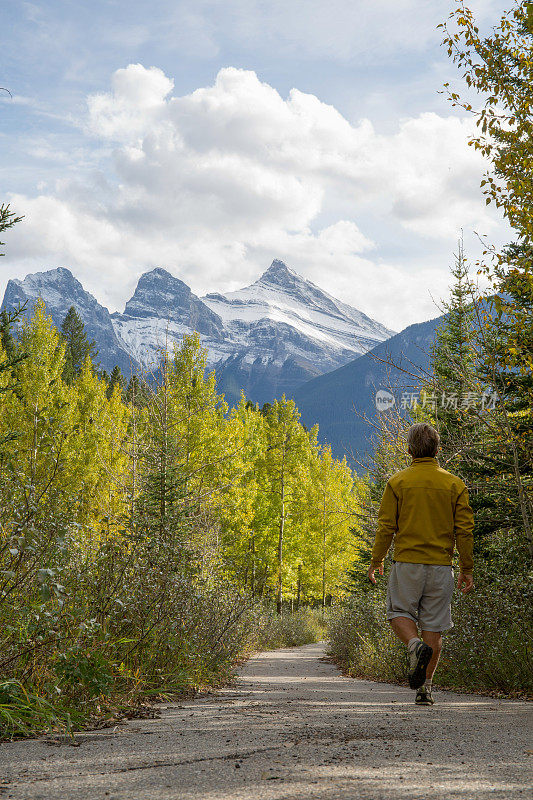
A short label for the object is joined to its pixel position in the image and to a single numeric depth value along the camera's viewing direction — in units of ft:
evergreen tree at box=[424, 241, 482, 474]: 28.96
